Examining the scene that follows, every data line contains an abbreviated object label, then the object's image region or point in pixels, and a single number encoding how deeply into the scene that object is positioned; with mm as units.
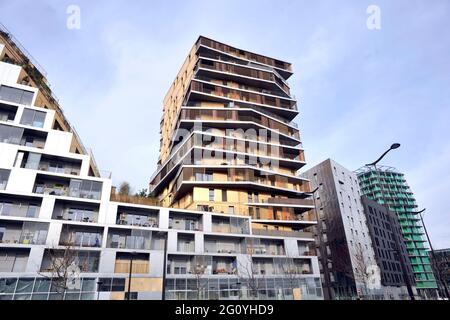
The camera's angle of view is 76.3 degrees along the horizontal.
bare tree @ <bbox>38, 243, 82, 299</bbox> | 29459
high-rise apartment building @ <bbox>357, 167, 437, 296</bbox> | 92125
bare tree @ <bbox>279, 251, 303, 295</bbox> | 42250
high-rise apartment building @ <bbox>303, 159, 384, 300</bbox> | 56031
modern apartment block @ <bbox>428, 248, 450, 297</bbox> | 67450
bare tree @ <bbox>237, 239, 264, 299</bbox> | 38075
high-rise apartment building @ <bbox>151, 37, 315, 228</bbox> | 49656
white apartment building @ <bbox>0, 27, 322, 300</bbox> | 31750
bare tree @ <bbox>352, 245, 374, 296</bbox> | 54303
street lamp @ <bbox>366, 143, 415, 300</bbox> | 14152
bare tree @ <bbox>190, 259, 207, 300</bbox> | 36516
